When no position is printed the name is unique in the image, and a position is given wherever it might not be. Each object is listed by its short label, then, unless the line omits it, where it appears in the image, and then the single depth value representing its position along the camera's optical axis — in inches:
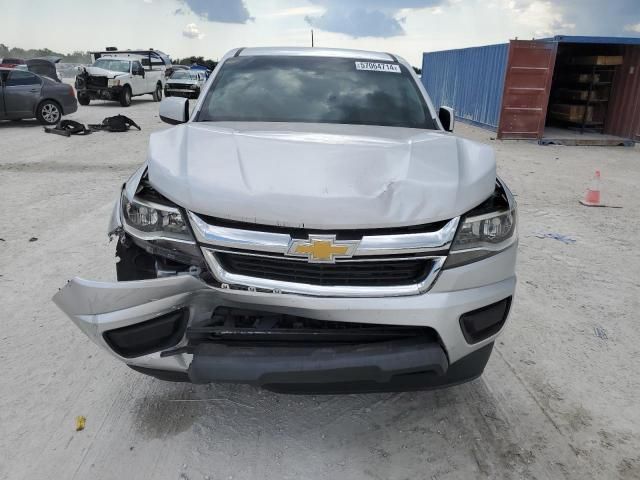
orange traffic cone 290.5
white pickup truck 746.2
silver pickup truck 81.4
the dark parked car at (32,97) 506.3
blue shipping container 583.8
